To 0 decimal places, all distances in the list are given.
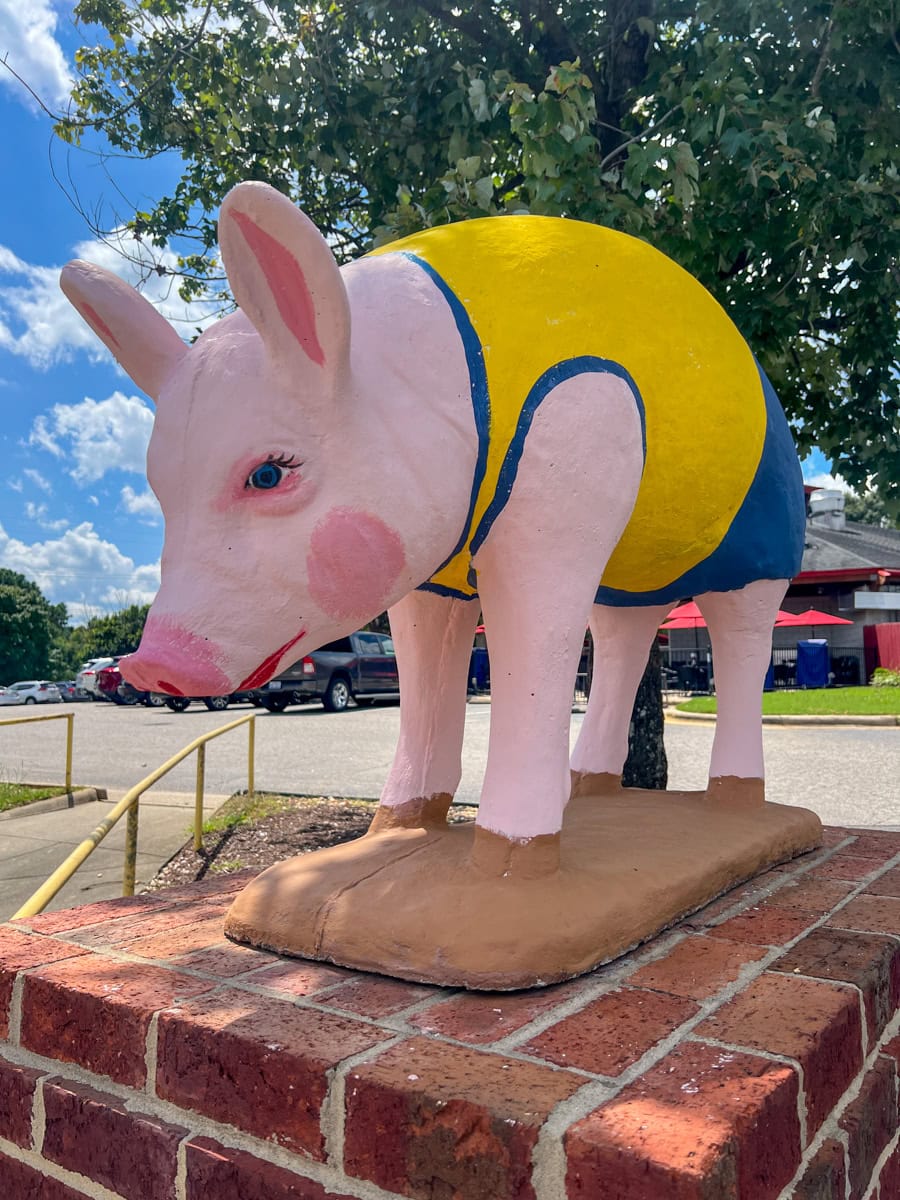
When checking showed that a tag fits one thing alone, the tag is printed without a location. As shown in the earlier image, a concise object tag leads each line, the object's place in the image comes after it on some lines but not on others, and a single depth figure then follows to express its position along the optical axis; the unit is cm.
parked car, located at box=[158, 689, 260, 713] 1820
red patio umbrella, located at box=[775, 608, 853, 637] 2034
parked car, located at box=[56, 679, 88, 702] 3668
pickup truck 1609
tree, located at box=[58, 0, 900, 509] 372
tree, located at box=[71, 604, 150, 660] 4575
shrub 1980
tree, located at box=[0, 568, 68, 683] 5197
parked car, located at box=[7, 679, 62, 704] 3588
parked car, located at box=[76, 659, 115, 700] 2356
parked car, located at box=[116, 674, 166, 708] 2190
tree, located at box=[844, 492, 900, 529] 4478
